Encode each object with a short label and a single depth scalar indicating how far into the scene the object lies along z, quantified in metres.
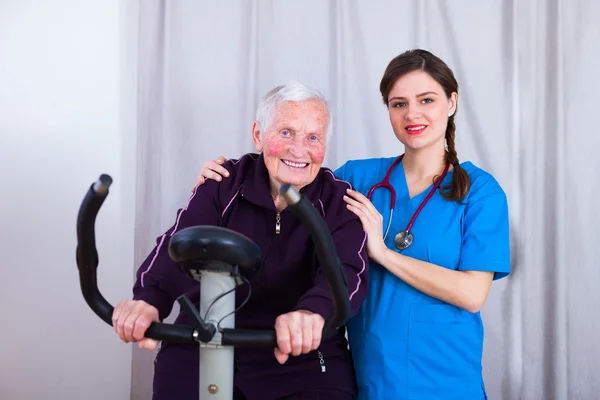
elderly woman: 1.54
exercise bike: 0.91
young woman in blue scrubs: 1.68
